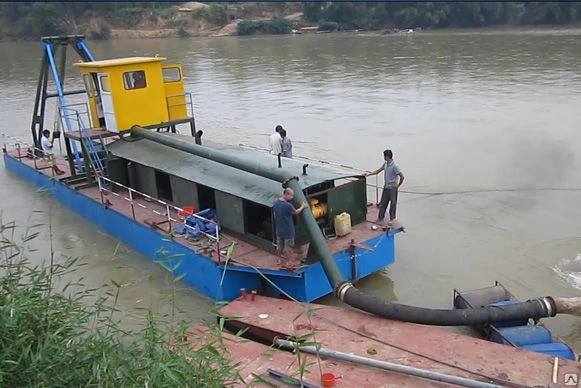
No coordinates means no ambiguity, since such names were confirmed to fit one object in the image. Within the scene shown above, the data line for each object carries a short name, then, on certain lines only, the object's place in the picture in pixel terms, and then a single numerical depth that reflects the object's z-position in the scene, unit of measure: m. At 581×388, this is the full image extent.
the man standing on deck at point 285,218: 8.72
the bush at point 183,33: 78.88
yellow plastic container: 9.81
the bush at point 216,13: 80.50
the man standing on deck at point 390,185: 10.33
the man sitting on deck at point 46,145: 17.09
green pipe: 8.52
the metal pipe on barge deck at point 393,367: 6.35
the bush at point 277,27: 75.88
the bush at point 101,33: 77.94
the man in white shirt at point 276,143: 13.21
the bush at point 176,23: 80.13
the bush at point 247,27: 76.19
